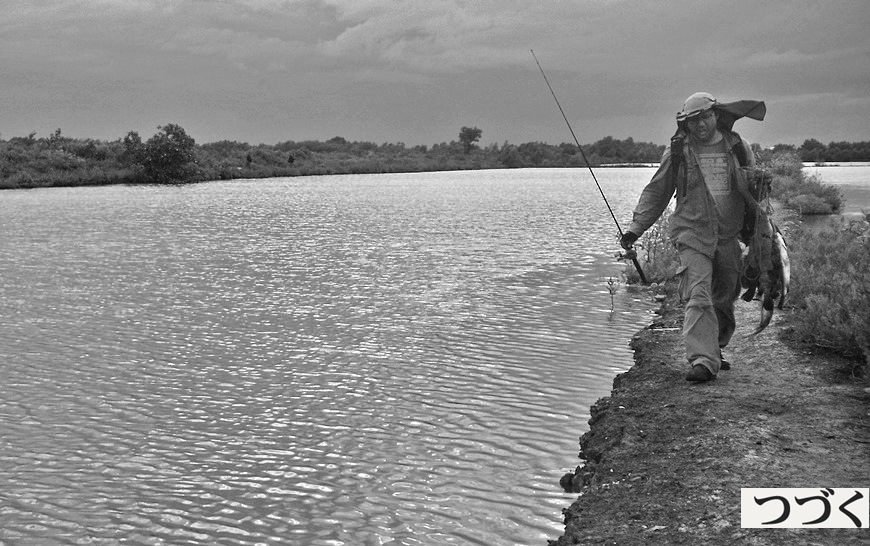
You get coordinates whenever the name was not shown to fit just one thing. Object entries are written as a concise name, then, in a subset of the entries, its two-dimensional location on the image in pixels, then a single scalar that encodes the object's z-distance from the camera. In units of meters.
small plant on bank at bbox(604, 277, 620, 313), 12.88
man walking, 7.22
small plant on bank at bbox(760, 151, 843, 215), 26.86
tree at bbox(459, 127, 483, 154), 163.75
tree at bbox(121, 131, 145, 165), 71.00
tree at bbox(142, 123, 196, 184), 70.50
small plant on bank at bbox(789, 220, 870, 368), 7.44
